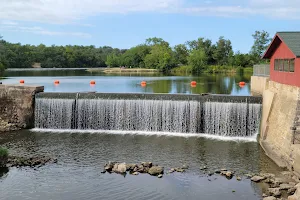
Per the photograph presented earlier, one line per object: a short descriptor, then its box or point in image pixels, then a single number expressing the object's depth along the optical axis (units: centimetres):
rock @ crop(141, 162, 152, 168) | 1414
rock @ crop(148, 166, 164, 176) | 1355
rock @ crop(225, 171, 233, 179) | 1325
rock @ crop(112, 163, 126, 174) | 1377
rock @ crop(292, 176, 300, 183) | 1244
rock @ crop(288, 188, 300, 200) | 1085
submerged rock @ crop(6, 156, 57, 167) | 1466
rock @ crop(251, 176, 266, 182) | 1282
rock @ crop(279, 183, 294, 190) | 1195
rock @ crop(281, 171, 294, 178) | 1300
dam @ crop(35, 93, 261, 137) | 1931
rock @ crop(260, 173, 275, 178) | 1308
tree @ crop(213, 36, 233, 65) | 8575
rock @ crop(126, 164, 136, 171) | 1402
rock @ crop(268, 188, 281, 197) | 1159
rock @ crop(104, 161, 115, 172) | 1401
